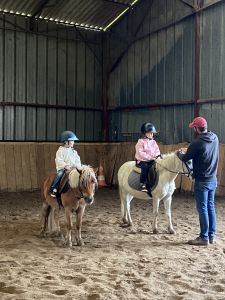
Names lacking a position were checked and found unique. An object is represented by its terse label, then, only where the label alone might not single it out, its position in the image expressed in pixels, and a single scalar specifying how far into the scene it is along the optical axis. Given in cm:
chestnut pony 585
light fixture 1529
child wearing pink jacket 726
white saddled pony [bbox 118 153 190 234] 690
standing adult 619
